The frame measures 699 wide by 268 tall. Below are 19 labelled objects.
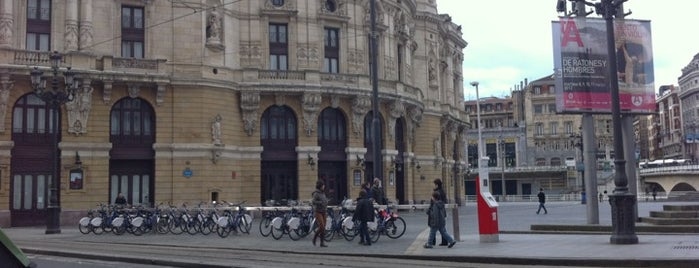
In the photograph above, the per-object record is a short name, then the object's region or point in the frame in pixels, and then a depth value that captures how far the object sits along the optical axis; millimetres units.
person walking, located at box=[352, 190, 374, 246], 19438
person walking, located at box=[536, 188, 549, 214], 43953
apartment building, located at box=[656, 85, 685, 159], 131750
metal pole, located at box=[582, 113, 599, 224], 23547
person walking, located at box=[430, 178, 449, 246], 17969
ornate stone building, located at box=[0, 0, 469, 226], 36469
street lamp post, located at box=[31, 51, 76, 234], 28297
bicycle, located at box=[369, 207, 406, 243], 21000
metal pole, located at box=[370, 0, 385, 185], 25328
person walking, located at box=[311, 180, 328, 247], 19188
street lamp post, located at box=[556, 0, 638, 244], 16578
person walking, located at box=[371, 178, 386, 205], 23719
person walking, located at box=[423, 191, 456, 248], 17734
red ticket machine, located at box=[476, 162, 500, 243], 18859
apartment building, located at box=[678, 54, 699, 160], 118394
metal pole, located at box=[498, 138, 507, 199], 121300
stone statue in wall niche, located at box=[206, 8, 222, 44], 40781
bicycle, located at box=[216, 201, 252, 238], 25062
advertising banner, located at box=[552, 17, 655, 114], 21859
